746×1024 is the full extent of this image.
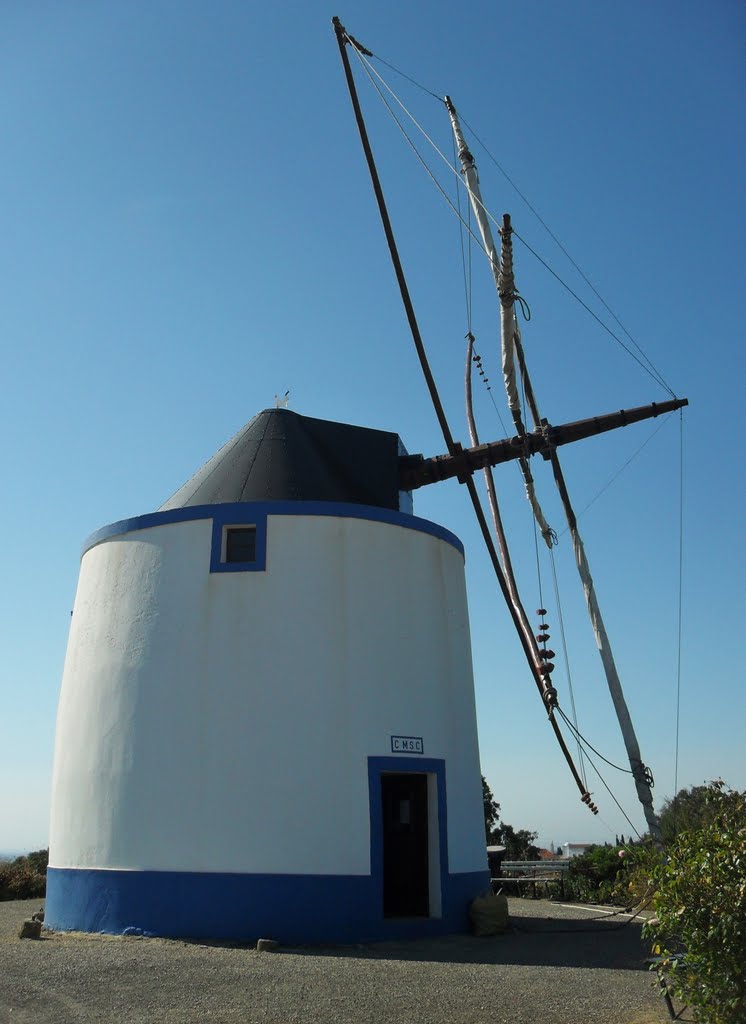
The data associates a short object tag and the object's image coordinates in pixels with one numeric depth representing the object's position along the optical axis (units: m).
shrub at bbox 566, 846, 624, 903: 20.42
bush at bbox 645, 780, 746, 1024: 7.13
